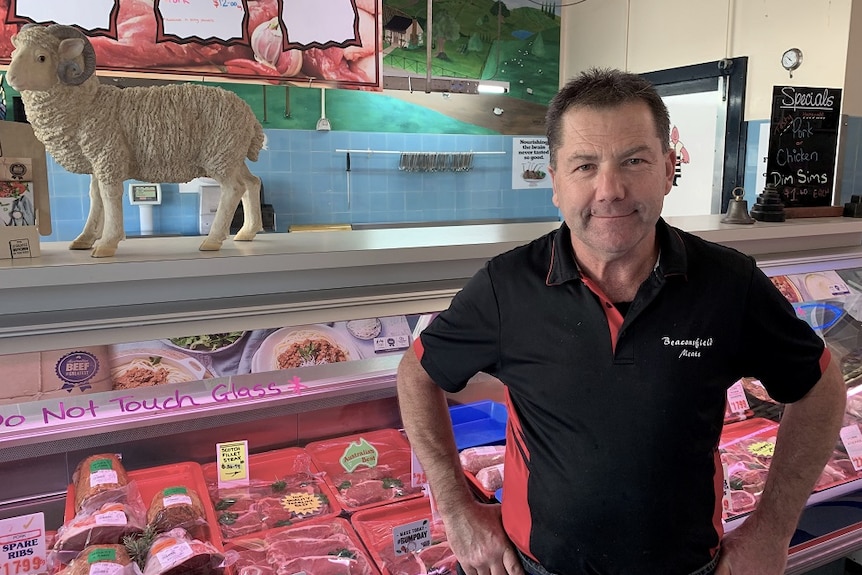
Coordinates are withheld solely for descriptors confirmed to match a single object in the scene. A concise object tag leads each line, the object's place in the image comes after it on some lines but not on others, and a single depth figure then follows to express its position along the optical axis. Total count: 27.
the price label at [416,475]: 2.22
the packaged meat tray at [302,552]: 1.89
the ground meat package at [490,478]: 2.25
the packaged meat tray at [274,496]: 2.04
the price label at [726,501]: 2.21
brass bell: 2.54
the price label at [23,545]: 1.62
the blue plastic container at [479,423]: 2.53
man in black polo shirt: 1.38
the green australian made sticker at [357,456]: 2.32
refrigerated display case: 1.47
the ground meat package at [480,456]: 2.37
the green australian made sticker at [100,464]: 1.87
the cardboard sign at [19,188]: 1.46
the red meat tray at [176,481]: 1.94
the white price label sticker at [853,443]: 2.55
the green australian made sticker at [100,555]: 1.60
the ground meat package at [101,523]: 1.67
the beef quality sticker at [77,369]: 1.54
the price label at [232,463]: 2.16
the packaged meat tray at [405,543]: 1.92
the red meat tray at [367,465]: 2.24
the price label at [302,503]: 2.14
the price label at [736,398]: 2.67
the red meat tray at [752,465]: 2.33
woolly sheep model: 1.46
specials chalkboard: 2.95
